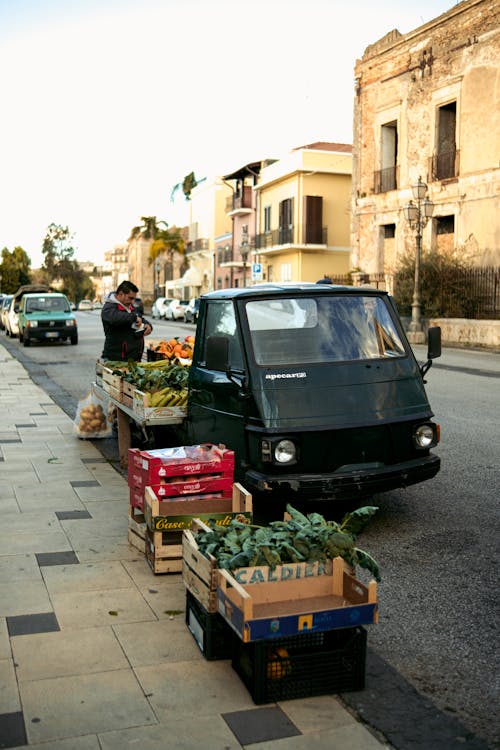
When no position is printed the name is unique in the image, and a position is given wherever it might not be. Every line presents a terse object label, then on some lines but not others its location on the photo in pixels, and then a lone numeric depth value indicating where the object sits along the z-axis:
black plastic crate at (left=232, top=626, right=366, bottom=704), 3.64
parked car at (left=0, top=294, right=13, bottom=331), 37.36
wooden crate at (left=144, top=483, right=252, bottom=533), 5.19
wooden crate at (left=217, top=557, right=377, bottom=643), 3.64
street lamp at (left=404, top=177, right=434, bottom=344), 27.58
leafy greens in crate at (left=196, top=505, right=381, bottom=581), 4.10
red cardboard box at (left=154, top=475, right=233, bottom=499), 5.54
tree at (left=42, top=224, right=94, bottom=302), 98.75
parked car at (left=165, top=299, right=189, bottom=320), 53.72
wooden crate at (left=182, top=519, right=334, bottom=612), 4.05
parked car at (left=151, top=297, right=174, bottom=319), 56.47
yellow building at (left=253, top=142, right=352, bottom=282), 49.66
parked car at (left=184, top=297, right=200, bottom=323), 49.09
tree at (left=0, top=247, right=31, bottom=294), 111.31
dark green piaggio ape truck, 6.00
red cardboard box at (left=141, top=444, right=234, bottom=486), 5.60
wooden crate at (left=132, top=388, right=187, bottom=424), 7.48
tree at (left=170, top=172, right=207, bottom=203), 80.12
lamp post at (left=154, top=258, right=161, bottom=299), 87.25
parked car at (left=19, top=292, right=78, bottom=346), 28.00
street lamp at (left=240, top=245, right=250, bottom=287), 50.28
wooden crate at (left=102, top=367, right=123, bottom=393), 8.75
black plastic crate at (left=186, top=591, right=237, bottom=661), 4.04
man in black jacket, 9.77
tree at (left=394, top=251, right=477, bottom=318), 29.09
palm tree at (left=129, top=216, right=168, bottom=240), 89.03
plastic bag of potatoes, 10.33
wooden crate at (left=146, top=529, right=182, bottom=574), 5.20
